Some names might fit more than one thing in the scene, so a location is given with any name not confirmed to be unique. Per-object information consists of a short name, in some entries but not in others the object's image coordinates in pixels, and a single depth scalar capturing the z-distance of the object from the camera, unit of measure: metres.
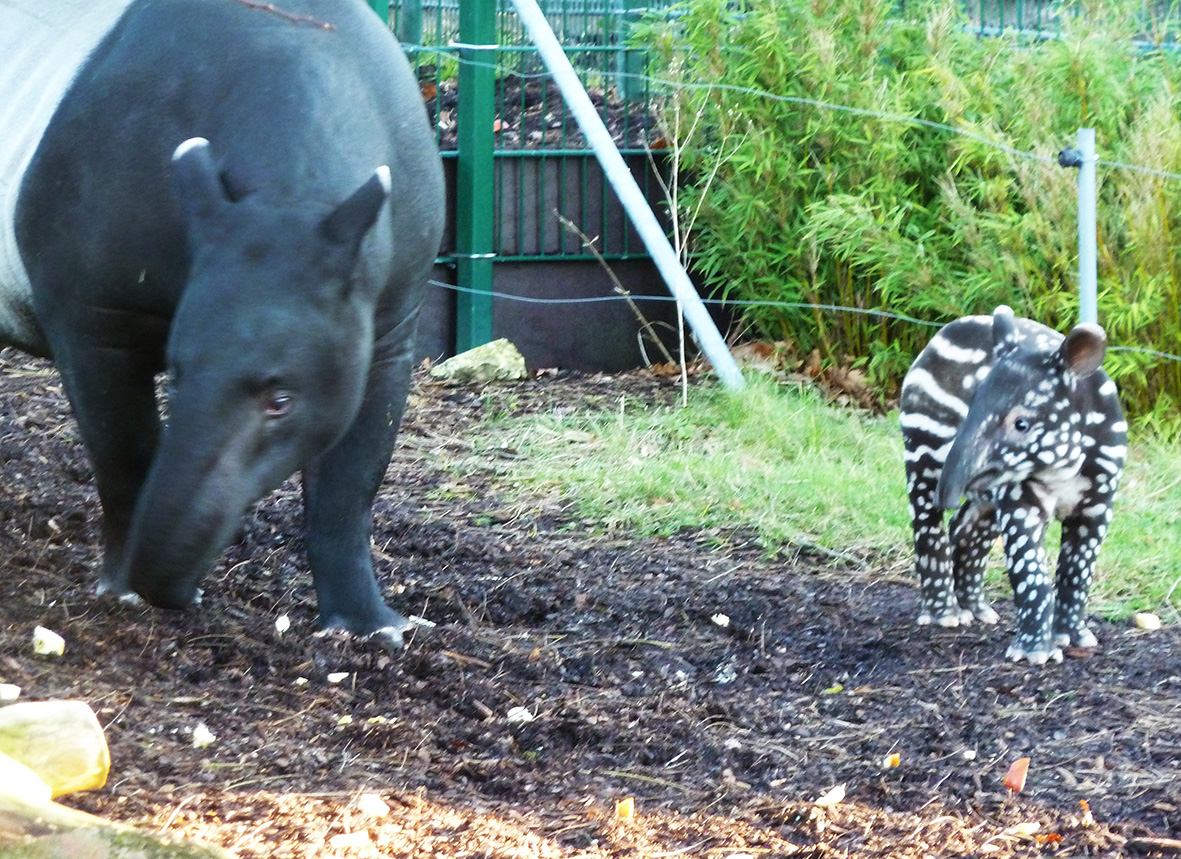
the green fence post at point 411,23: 16.27
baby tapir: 7.35
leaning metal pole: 14.53
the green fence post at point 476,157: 15.34
